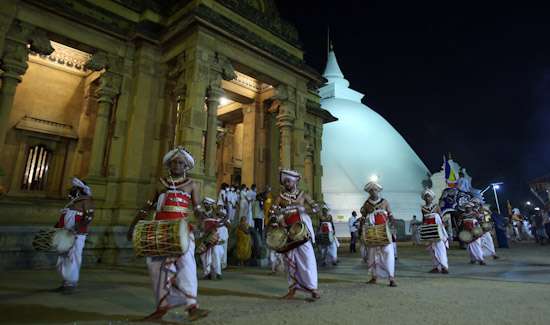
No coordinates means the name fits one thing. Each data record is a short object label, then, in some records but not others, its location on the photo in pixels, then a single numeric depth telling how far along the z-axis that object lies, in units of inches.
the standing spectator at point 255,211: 494.5
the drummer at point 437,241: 320.2
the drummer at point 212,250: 284.6
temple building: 387.9
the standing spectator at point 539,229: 798.4
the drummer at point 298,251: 195.3
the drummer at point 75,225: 219.0
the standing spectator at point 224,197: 469.4
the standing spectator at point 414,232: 848.1
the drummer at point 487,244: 478.3
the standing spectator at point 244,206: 477.4
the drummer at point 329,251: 419.8
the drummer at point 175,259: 147.8
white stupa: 1119.0
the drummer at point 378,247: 251.6
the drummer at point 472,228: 408.5
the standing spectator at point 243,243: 397.1
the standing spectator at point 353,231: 660.5
